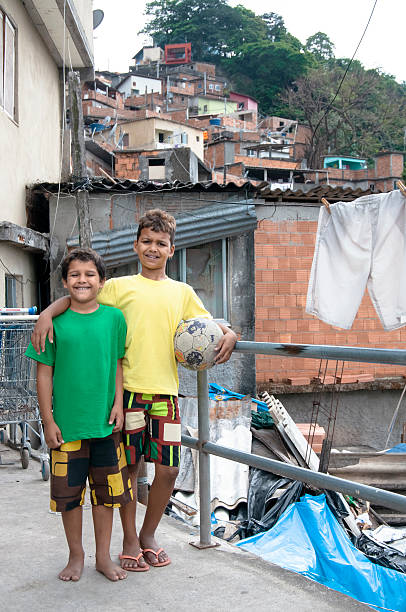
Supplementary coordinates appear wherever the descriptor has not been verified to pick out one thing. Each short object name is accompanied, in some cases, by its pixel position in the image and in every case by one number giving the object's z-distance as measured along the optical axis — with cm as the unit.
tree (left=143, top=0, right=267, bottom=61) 7600
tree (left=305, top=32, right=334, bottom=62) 7275
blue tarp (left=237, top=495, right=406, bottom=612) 403
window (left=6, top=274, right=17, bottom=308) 862
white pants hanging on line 770
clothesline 694
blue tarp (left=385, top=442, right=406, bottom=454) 946
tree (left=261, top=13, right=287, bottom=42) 7462
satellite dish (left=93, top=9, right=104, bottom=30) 1306
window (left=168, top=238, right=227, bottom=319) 1120
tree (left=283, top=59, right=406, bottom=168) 5019
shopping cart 535
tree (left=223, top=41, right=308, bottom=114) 6331
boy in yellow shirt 290
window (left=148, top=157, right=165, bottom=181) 2339
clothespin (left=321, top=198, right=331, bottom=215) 795
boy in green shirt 276
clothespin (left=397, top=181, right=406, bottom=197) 694
